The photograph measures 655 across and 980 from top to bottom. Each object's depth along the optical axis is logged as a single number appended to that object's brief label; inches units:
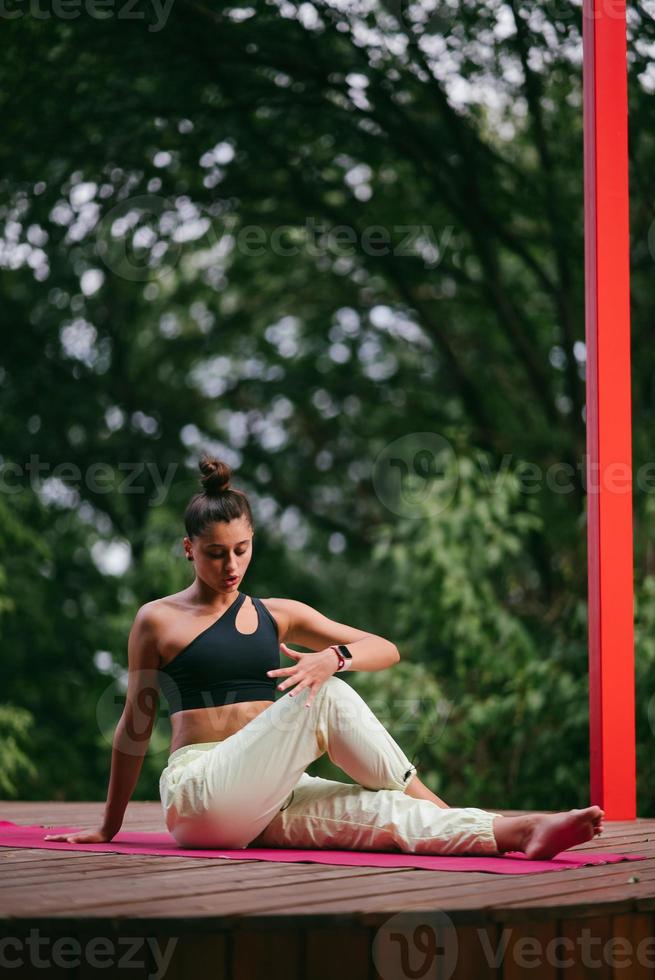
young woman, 204.8
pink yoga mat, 192.1
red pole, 291.4
